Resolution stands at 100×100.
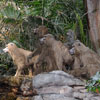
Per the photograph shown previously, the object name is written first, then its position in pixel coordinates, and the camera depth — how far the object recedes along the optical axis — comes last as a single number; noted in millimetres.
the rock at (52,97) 8875
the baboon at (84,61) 10758
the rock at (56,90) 9049
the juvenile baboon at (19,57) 12555
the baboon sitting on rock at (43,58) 12273
